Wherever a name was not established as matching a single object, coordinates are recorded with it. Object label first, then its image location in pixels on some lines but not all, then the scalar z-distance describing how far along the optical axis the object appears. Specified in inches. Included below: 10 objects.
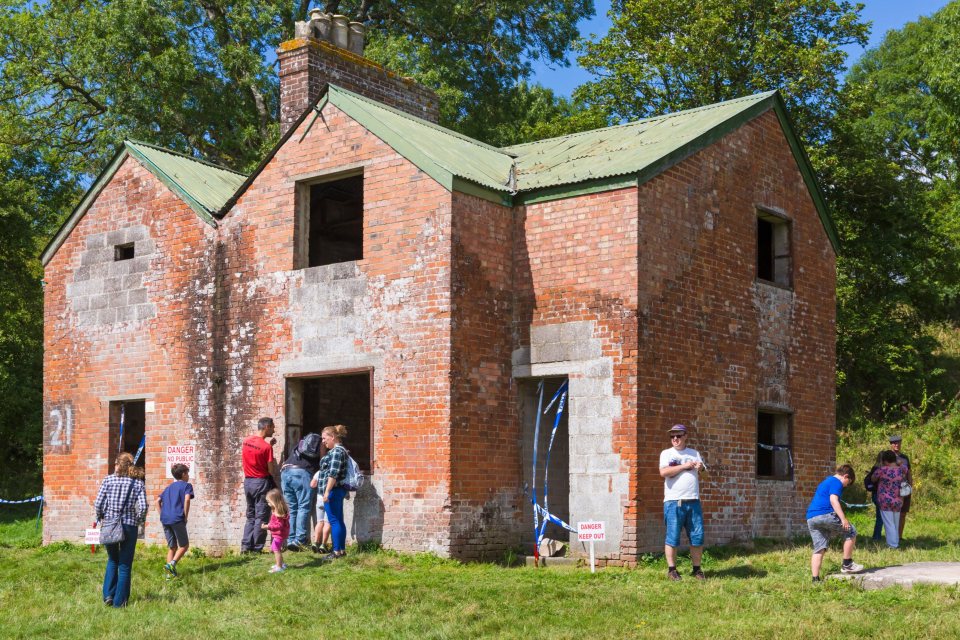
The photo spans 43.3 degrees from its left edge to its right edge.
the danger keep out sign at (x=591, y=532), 524.4
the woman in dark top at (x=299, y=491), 582.2
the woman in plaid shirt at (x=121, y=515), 467.5
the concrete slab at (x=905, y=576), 467.8
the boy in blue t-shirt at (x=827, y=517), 471.5
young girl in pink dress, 535.2
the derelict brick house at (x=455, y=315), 575.2
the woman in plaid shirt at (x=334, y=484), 554.3
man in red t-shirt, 593.0
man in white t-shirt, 494.9
